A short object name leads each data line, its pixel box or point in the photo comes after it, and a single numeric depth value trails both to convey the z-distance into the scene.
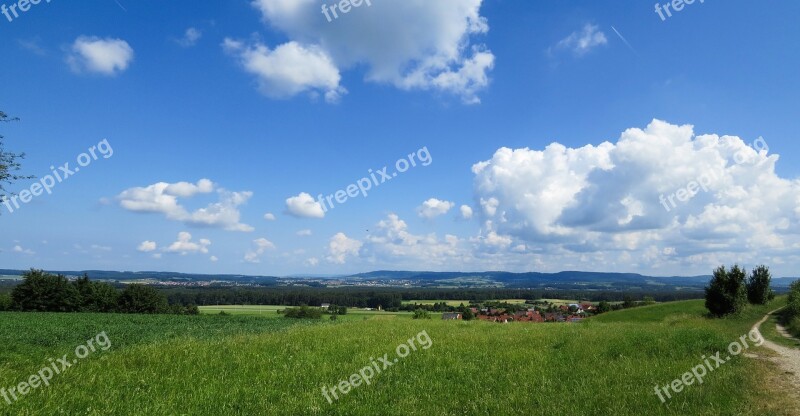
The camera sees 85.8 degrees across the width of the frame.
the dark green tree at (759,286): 49.09
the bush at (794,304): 33.02
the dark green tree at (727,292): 38.50
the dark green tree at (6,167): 14.62
